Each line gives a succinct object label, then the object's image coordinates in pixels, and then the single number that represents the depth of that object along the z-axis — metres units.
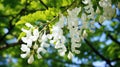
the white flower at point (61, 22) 0.90
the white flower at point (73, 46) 0.92
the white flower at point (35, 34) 0.95
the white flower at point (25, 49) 0.95
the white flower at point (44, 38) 0.95
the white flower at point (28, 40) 0.94
